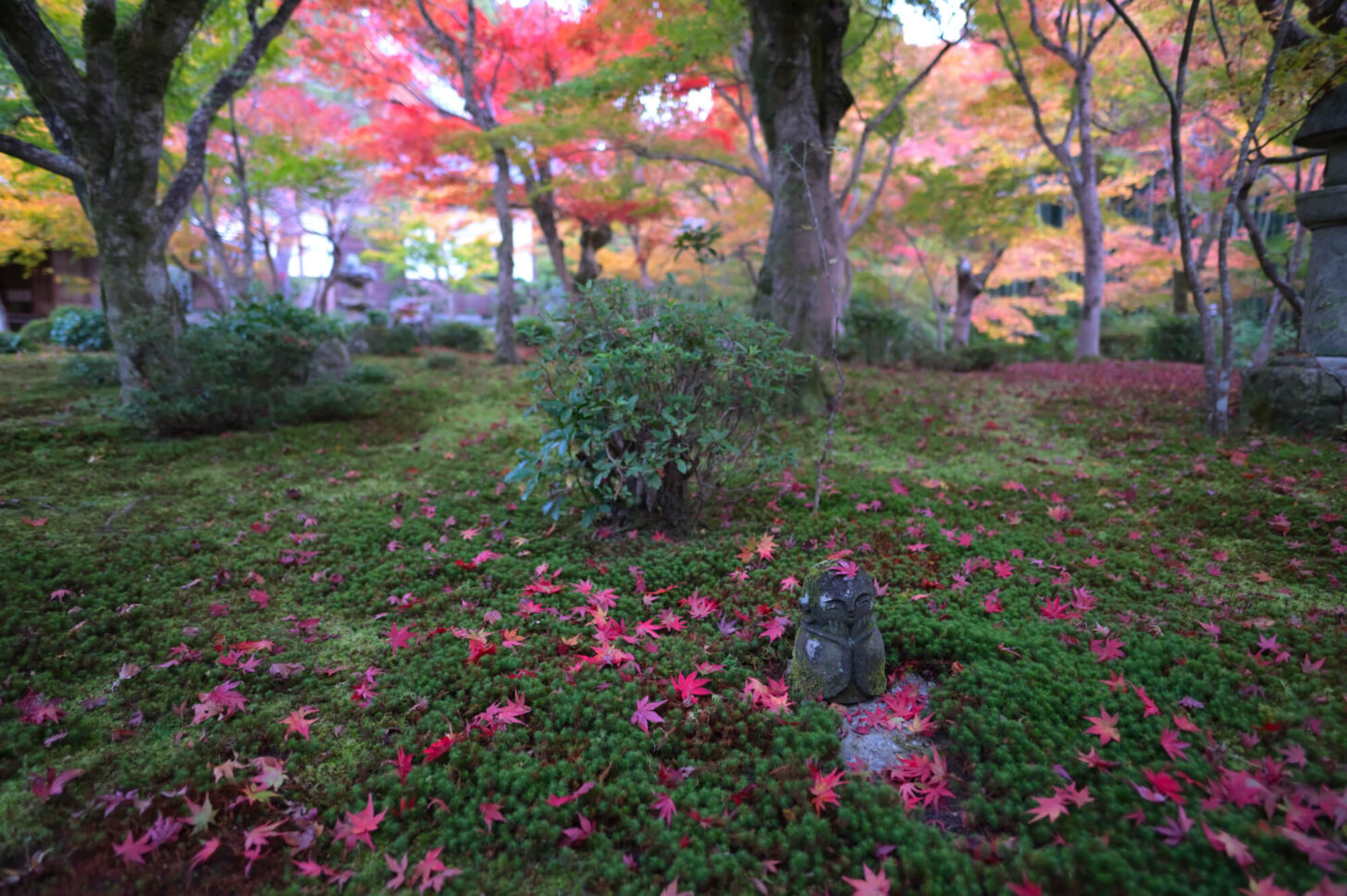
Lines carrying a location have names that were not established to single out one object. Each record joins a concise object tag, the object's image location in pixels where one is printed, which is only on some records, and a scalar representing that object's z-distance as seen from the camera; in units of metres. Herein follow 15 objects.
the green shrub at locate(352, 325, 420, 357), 14.43
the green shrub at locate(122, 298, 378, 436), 6.06
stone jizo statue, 2.43
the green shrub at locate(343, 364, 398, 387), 9.10
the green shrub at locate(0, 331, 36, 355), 11.55
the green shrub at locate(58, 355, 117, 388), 8.12
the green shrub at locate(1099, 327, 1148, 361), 14.23
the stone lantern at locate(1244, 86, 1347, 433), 4.82
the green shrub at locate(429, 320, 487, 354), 15.94
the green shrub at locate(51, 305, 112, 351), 11.73
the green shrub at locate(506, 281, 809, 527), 3.51
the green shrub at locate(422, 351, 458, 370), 12.24
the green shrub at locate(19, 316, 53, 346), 12.51
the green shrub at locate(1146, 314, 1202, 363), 12.49
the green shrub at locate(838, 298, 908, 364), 11.68
